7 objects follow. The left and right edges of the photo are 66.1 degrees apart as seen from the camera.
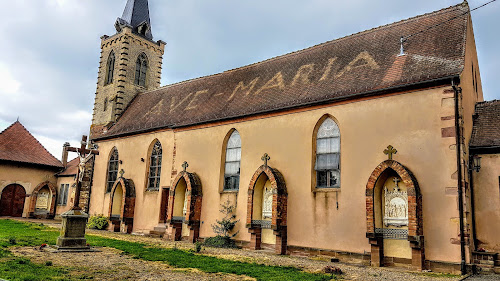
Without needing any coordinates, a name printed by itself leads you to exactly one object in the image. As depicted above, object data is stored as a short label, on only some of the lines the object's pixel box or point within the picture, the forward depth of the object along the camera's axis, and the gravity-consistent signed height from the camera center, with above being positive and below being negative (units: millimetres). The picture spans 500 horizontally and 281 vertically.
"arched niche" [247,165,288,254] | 14617 +110
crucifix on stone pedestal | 12273 -919
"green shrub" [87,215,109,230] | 22250 -1032
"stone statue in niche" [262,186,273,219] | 15734 +386
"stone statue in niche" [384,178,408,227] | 12312 +362
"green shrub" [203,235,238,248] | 16047 -1318
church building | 11852 +2267
